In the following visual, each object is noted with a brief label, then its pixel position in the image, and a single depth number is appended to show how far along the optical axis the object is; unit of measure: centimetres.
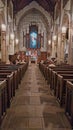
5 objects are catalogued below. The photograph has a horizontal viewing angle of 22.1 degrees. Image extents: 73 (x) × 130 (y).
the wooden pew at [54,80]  572
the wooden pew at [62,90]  446
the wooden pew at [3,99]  343
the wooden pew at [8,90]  429
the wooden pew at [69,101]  344
